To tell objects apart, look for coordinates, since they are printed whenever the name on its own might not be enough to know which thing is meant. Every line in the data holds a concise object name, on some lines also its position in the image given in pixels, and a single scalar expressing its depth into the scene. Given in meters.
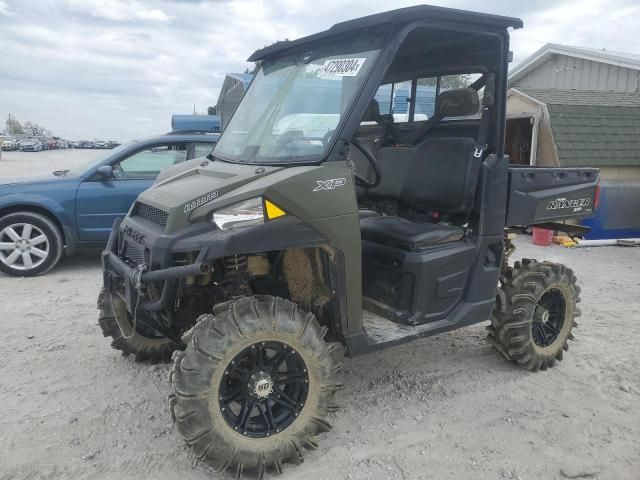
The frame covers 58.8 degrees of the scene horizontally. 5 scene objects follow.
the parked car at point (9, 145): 51.77
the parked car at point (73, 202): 6.84
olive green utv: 2.97
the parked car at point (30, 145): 52.03
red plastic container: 9.13
